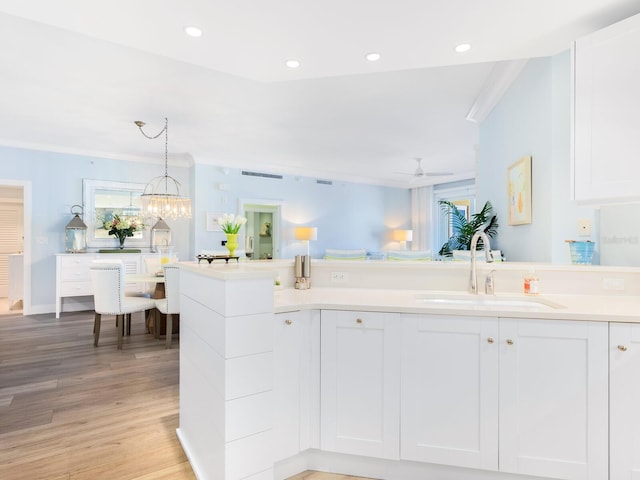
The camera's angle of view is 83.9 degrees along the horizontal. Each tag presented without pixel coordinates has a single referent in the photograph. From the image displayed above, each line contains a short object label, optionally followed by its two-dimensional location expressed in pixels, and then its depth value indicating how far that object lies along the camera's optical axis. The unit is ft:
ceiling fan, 21.04
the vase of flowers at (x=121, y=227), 19.75
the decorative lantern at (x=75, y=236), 18.59
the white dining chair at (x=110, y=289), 12.72
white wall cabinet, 5.89
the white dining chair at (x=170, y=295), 12.64
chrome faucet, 6.99
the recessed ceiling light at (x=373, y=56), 7.56
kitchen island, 5.08
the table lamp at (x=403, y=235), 28.50
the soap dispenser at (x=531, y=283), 6.96
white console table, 17.83
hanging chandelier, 15.38
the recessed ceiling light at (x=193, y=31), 6.65
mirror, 19.58
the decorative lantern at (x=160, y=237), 20.89
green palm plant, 12.82
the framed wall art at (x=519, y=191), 9.85
